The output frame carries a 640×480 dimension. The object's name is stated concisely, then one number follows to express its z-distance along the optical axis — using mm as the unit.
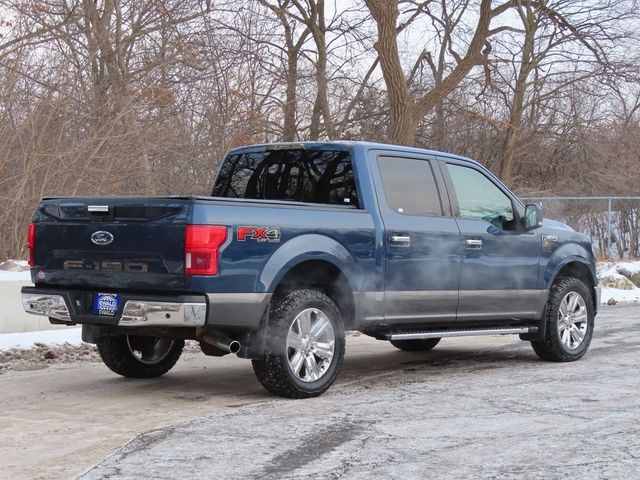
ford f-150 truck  6891
